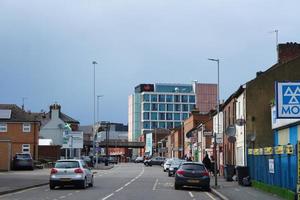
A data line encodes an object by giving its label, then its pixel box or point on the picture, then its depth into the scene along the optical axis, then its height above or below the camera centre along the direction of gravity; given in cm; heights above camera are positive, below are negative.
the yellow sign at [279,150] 2548 -4
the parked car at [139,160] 14994 -299
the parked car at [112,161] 12336 -272
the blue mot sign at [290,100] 1672 +136
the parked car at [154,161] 10178 -222
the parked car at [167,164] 5778 -162
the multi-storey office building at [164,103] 19438 +1445
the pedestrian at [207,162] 4868 -109
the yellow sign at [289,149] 2368 +1
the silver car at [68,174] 3102 -138
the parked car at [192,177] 3256 -154
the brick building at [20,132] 7575 +189
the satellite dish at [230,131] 3434 +100
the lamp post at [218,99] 3624 +375
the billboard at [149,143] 17042 +142
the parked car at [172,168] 5278 -173
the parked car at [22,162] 6028 -150
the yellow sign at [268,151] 2773 -9
